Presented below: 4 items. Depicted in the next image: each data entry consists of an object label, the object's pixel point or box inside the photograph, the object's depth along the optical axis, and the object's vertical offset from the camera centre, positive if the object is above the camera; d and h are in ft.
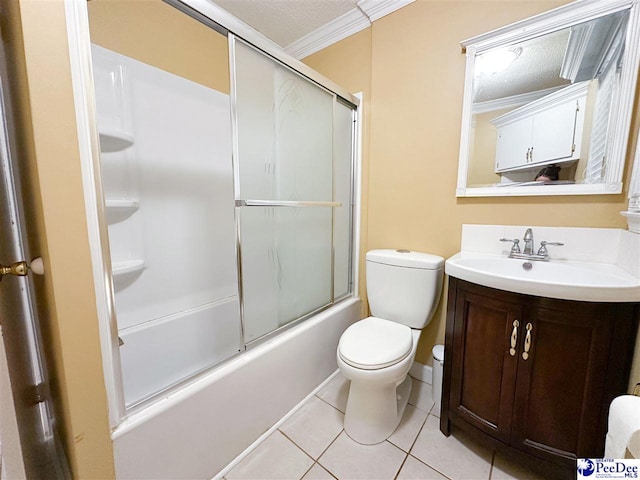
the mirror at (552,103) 3.48 +1.57
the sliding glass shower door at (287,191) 3.89 +0.28
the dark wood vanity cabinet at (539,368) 2.80 -1.91
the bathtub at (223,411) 2.73 -2.65
